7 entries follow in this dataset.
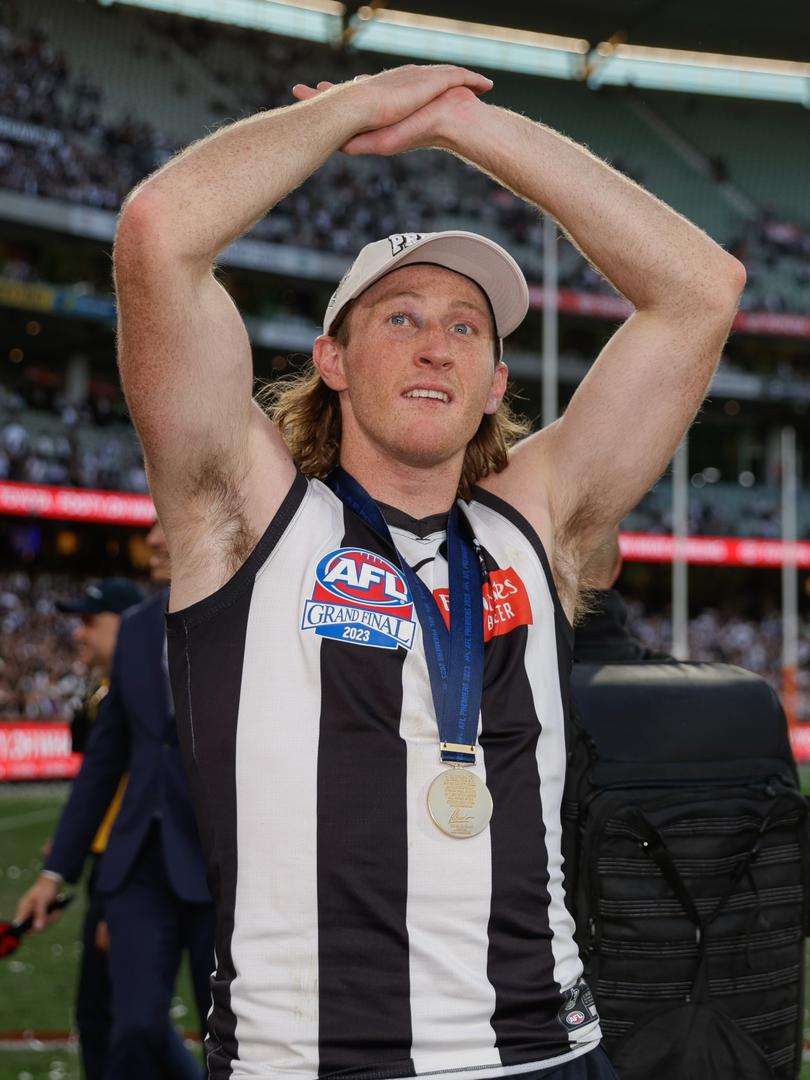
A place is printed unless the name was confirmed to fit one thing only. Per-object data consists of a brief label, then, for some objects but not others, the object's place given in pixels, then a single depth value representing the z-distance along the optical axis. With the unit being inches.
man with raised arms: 79.0
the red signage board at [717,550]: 1270.9
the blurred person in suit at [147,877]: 156.9
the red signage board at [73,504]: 994.7
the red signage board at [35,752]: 729.0
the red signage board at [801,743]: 972.6
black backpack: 95.7
